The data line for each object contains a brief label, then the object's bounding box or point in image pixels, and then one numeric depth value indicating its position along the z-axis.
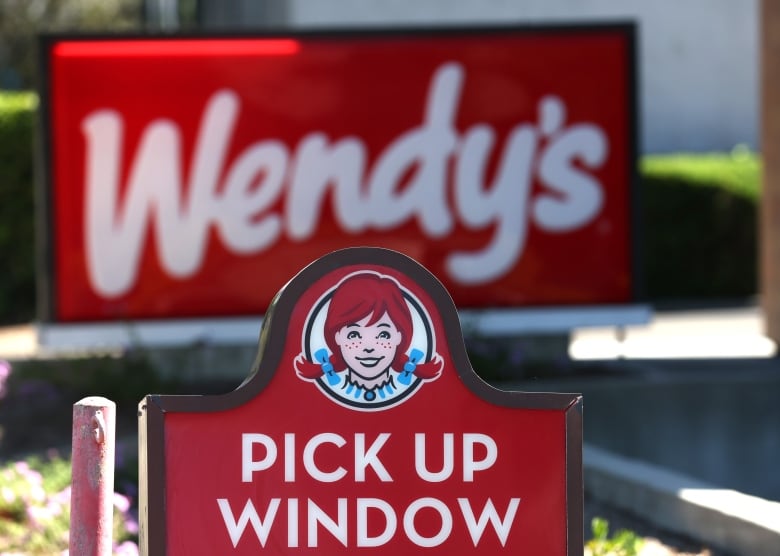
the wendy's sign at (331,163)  10.95
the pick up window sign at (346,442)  4.30
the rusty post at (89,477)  4.34
